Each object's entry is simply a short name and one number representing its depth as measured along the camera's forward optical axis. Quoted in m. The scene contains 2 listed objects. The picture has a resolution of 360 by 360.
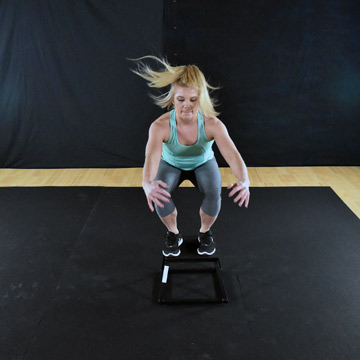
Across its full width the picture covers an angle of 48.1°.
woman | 2.05
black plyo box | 2.14
